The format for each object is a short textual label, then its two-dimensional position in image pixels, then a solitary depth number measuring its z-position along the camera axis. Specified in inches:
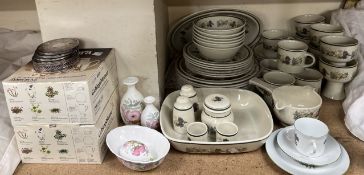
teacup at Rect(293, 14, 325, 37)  44.6
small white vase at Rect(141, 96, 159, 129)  34.8
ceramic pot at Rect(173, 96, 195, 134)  34.2
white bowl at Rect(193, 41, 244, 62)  38.1
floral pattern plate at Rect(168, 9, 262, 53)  44.9
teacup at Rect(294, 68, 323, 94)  39.4
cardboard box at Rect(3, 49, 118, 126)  29.4
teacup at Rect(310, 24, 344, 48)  41.6
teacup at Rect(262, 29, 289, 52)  44.8
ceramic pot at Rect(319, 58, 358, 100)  38.6
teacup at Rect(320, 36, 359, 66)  37.7
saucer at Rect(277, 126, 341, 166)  30.4
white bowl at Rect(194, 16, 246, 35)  42.1
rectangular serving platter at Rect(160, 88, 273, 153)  32.1
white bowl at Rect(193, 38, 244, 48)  37.7
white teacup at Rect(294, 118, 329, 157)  30.5
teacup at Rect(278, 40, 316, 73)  38.9
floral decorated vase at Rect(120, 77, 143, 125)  35.4
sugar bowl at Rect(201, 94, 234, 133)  33.7
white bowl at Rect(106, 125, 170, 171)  30.5
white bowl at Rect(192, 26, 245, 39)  37.3
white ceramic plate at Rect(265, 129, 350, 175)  30.0
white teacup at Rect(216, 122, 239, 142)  32.4
